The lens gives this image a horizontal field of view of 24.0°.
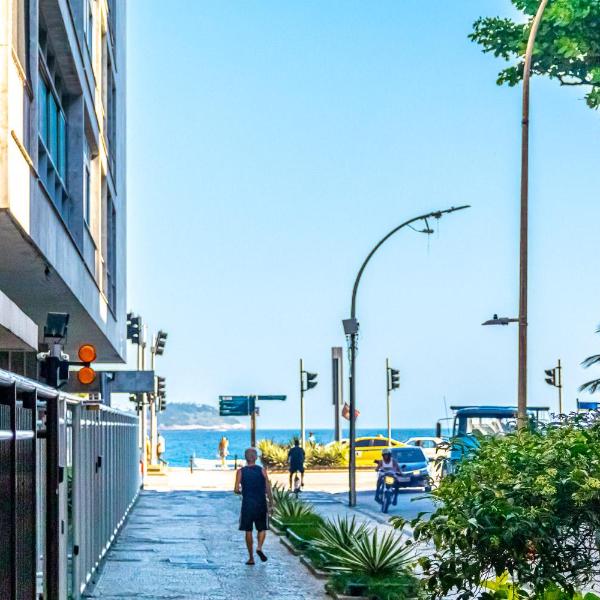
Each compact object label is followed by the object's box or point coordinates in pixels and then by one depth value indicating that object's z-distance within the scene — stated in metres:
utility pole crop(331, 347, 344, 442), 58.19
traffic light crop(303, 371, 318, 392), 57.28
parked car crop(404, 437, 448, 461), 71.61
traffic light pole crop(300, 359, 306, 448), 59.50
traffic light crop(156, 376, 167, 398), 55.17
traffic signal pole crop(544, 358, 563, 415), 69.31
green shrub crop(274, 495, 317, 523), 27.20
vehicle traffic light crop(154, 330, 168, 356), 54.19
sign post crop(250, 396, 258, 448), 48.94
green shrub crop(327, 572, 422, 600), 15.24
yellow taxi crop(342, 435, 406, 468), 66.56
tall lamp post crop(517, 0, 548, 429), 22.19
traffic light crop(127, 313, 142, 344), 42.41
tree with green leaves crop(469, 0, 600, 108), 31.75
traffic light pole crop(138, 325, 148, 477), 48.43
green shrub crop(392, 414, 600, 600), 10.96
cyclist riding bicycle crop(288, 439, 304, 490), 43.41
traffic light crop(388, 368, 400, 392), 66.97
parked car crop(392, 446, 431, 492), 40.03
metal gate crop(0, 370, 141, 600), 7.75
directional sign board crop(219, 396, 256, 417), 51.06
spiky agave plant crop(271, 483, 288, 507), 29.47
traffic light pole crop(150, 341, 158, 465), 57.37
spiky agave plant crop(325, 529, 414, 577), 16.83
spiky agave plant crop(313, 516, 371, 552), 18.62
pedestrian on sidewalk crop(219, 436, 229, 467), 74.25
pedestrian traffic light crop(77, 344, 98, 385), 17.89
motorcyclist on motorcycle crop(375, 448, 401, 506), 35.97
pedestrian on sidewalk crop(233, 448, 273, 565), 20.84
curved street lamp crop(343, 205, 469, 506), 36.28
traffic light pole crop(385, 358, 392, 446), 71.62
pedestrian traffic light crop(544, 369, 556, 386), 69.12
